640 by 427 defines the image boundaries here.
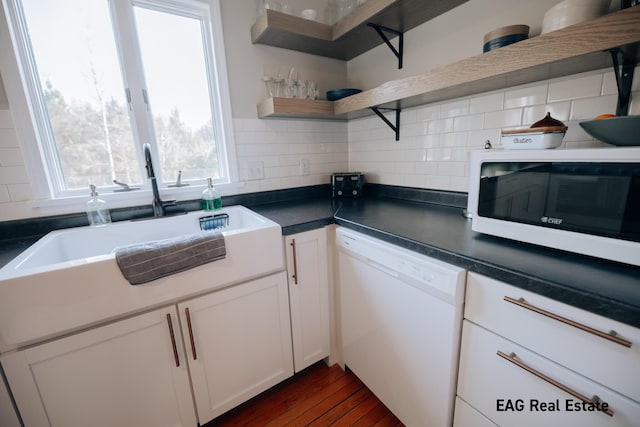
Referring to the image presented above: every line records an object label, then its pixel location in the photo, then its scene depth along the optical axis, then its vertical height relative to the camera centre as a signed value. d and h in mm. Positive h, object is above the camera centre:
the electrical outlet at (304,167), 1870 -46
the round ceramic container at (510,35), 895 +396
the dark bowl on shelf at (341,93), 1629 +408
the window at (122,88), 1205 +412
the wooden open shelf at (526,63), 648 +280
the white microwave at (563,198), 652 -143
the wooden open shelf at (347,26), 1234 +706
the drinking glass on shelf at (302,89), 1646 +448
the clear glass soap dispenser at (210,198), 1511 -193
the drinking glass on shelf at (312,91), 1687 +444
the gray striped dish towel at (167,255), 878 -313
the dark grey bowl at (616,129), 662 +46
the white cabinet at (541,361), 569 -536
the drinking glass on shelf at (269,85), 1582 +479
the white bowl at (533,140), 808 +32
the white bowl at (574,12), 722 +382
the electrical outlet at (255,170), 1689 -47
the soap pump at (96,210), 1274 -198
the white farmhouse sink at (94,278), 768 -378
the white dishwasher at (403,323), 878 -664
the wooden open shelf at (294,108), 1497 +312
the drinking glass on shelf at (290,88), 1625 +451
